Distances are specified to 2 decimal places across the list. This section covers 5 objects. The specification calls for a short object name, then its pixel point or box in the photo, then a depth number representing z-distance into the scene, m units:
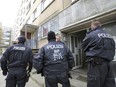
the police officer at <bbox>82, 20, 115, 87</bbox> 1.46
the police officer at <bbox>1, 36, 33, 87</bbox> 1.85
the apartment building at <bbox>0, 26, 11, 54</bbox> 37.78
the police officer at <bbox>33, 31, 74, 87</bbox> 1.56
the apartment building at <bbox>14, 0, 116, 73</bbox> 2.55
